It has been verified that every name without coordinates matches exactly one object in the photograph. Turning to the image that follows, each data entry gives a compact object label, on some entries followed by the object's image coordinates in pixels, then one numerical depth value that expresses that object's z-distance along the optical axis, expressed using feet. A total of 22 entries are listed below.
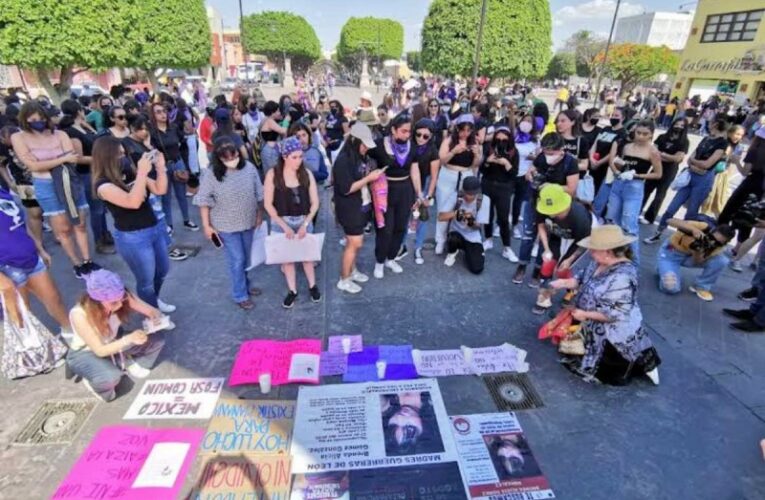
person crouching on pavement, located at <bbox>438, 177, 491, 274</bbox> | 17.47
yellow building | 77.36
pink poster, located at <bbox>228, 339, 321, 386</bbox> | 11.23
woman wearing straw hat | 10.66
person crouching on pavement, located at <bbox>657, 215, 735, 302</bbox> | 15.35
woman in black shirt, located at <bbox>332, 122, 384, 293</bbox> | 13.80
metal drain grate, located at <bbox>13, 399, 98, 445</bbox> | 9.40
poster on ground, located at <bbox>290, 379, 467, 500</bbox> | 8.38
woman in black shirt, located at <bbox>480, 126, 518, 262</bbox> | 16.61
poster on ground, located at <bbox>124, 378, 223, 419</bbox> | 10.17
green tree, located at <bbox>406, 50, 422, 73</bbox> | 252.99
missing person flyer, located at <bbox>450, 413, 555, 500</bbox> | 8.43
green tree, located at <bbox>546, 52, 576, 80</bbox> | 193.83
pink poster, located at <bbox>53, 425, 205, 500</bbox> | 8.20
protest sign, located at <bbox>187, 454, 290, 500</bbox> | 8.22
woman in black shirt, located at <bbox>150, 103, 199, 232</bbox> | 19.17
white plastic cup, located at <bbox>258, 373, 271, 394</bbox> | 10.68
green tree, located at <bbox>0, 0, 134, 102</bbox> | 40.81
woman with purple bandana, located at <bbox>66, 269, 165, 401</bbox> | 9.69
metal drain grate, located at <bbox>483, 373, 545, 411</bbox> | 10.74
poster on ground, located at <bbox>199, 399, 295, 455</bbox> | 9.20
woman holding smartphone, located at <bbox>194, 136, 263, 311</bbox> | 12.46
